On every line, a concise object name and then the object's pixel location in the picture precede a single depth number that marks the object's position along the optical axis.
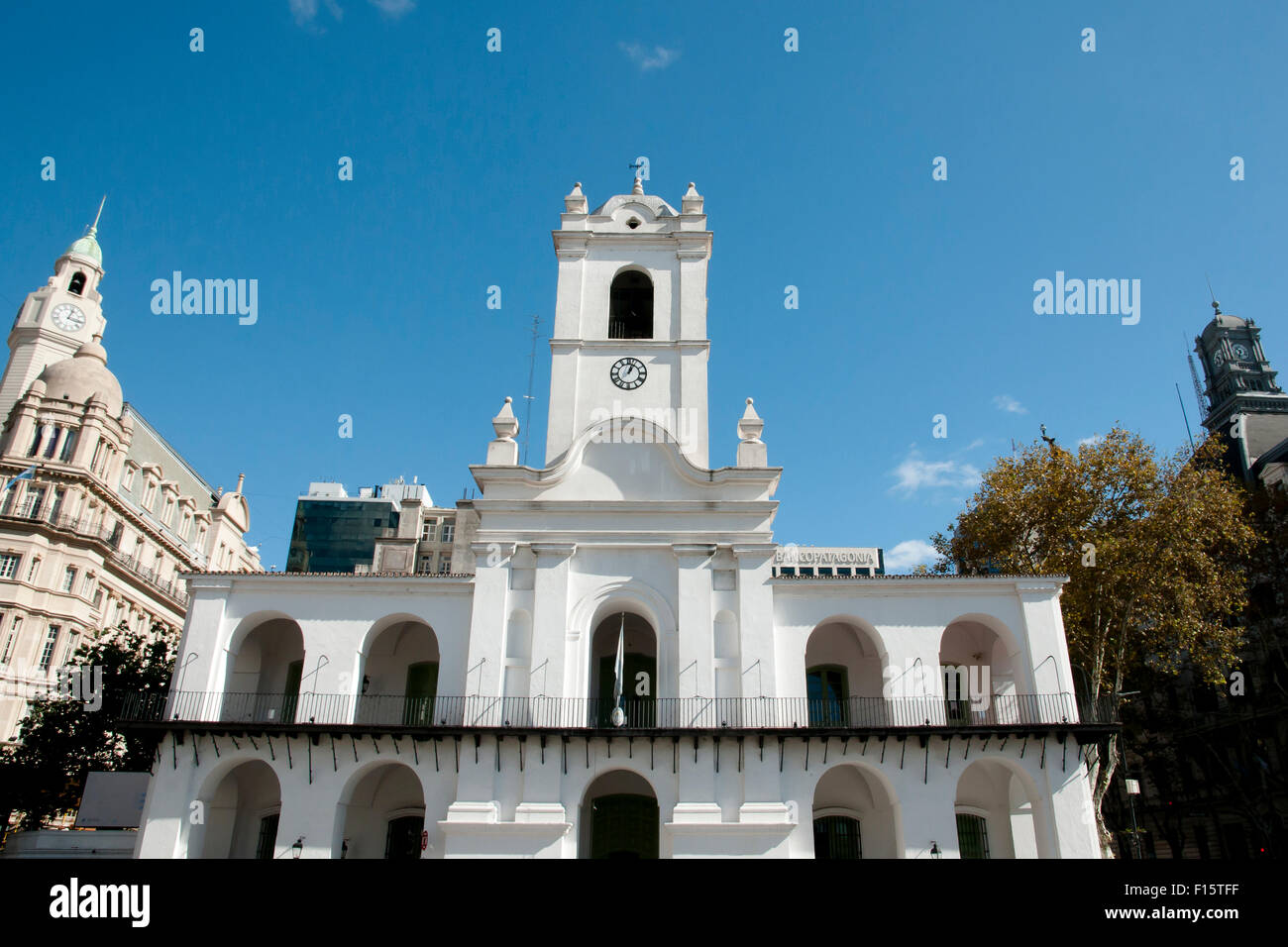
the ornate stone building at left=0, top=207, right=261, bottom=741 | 38.53
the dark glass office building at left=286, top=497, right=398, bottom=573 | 64.75
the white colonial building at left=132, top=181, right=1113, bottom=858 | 21.36
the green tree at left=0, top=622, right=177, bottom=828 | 30.73
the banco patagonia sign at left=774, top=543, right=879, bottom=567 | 84.62
